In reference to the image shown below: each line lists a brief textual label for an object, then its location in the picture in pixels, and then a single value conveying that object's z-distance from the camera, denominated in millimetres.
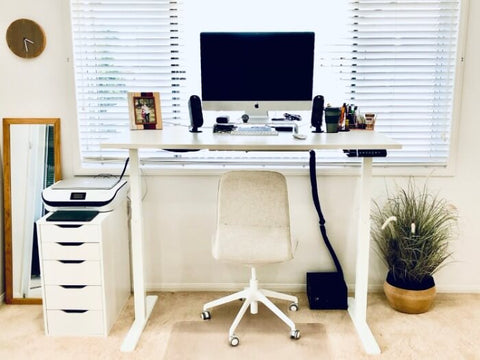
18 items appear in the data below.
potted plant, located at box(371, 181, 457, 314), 2791
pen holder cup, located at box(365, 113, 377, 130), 2729
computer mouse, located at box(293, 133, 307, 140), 2432
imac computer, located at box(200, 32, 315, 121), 2672
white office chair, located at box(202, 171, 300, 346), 2381
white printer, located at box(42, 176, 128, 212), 2645
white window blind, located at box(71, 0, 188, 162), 2914
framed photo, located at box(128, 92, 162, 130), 2777
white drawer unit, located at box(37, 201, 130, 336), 2545
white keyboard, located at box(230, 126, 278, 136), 2557
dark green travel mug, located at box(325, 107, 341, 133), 2580
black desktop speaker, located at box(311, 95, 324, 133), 2674
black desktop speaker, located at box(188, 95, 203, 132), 2709
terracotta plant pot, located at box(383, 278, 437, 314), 2805
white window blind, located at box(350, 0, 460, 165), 2877
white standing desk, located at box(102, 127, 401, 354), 2303
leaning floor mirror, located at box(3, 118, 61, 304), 2945
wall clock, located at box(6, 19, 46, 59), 2854
